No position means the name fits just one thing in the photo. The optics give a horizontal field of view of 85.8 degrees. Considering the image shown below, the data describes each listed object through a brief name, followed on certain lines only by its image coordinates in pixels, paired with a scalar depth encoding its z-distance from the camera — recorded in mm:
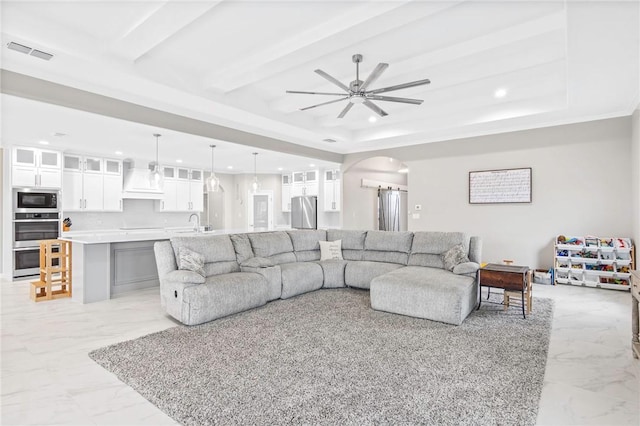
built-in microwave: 5957
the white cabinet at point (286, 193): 10242
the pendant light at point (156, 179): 5079
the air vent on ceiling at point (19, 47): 2951
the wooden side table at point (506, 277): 3650
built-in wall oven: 5934
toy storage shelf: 4852
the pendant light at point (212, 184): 5695
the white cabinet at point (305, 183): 9570
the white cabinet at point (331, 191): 9055
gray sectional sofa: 3551
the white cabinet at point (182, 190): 8578
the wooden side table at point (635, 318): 2641
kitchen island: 4457
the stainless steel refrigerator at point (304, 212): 9656
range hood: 7625
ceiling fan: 3285
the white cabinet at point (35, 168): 5973
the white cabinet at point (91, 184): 6734
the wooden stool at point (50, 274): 4566
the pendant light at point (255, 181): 6809
